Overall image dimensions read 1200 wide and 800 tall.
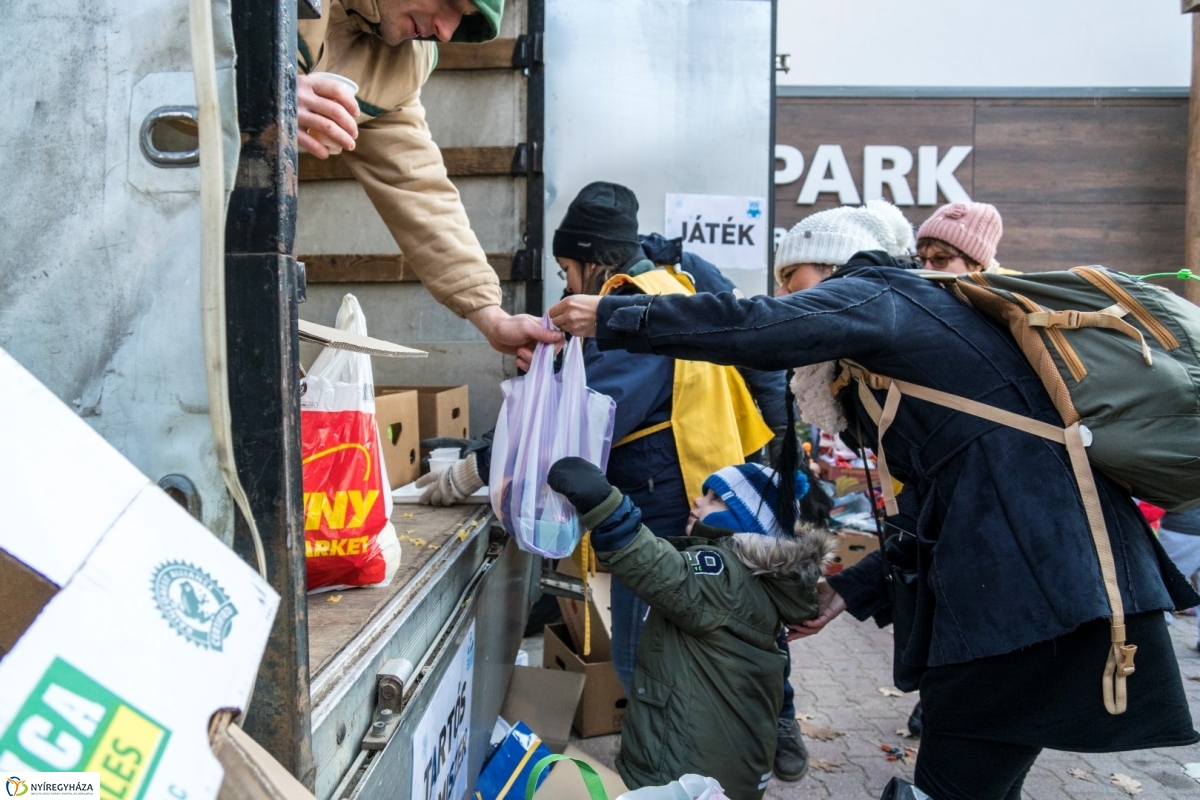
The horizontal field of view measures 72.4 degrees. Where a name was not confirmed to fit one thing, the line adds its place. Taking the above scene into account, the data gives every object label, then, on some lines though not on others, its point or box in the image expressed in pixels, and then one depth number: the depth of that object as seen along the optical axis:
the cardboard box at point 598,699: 3.23
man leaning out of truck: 1.76
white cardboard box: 0.55
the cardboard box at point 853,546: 4.81
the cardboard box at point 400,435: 2.70
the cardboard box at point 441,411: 3.21
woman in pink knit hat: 3.18
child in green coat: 2.03
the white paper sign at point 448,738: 1.46
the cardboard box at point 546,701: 2.85
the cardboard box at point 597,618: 3.29
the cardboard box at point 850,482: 5.67
